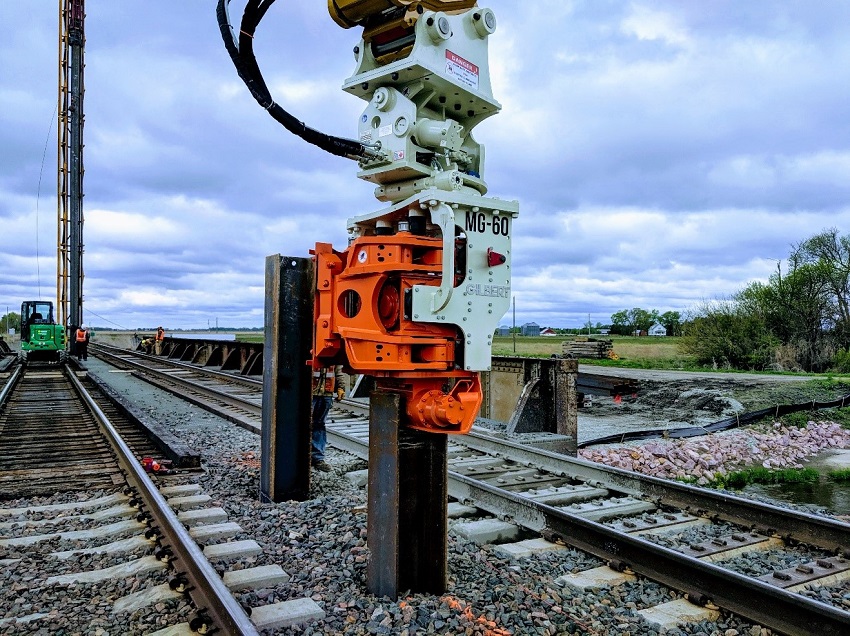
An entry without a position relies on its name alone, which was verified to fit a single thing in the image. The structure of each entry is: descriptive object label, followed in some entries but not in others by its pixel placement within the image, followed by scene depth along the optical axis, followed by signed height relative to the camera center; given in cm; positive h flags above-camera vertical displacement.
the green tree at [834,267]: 2723 +310
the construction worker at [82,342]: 3044 -21
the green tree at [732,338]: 2620 -3
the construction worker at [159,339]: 3438 -8
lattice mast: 3806 +1073
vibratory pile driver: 355 +70
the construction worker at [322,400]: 579 -63
